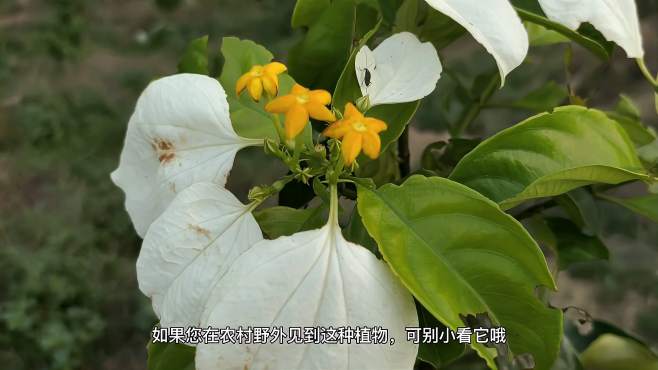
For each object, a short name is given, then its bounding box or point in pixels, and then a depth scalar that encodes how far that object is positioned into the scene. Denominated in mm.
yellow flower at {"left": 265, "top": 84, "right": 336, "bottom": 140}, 252
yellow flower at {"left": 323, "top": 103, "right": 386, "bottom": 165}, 245
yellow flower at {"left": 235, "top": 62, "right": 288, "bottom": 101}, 272
